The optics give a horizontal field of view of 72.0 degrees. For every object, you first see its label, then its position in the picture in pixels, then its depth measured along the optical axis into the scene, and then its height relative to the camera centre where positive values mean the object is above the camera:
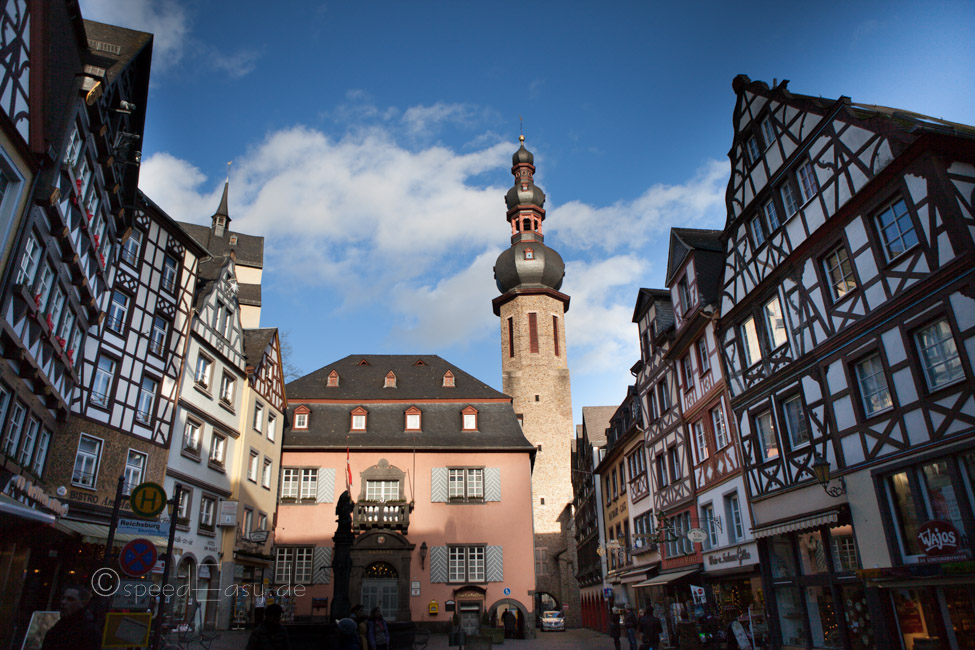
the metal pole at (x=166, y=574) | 10.24 +0.44
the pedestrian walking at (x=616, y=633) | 18.66 -1.02
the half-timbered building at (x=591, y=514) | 34.97 +4.43
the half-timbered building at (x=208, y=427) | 20.55 +5.51
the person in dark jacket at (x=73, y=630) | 6.26 -0.20
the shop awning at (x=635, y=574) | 24.34 +0.68
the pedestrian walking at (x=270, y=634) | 7.01 -0.31
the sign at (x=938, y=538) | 10.32 +0.70
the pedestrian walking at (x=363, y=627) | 11.17 -0.43
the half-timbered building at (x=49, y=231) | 11.77 +7.07
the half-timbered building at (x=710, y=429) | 17.70 +4.41
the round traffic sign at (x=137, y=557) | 8.72 +0.59
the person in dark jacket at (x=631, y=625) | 18.17 -0.83
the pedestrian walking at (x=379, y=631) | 12.66 -0.56
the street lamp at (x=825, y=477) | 13.07 +2.03
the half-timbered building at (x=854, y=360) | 10.84 +4.12
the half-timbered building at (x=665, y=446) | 21.30 +4.72
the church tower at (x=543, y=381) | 42.66 +13.50
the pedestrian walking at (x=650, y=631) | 16.72 -0.88
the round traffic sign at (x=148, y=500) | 9.52 +1.40
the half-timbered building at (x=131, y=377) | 16.64 +5.95
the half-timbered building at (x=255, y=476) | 23.14 +4.61
